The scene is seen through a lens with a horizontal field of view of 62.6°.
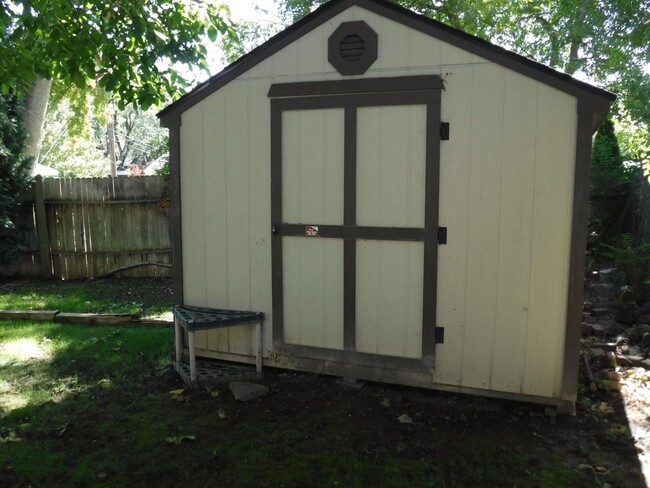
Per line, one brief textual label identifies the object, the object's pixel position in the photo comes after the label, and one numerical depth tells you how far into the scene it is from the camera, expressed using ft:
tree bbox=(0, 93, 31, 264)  30.12
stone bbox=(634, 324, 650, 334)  18.39
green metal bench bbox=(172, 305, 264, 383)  14.92
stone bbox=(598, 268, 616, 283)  22.55
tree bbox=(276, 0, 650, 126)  30.58
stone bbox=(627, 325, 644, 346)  18.16
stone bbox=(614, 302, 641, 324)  20.04
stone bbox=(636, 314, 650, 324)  19.45
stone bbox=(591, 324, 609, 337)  18.79
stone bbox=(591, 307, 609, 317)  20.92
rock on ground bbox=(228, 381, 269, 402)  14.30
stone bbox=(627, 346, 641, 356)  17.25
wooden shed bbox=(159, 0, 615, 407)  12.86
